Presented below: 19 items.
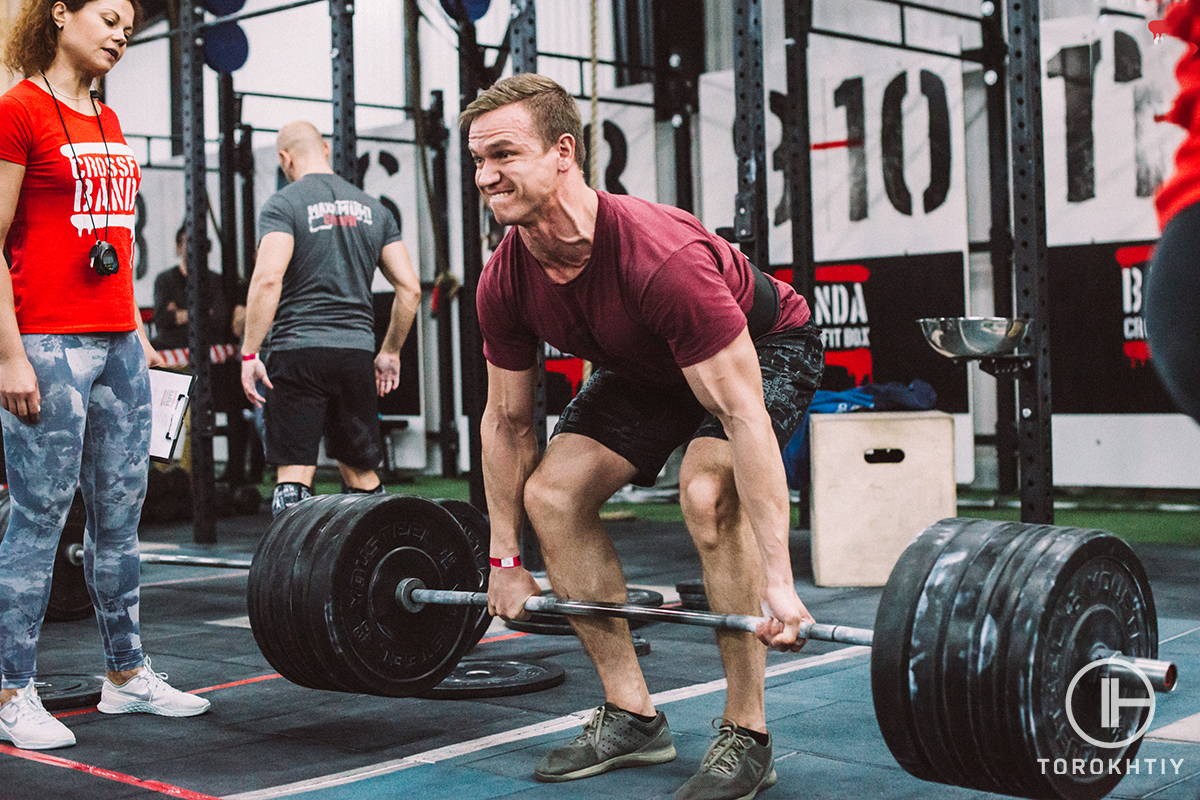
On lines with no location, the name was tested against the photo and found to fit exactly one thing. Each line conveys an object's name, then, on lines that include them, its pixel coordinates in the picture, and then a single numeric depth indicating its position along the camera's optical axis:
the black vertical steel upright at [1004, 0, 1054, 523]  3.54
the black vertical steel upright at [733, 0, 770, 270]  3.89
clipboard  3.21
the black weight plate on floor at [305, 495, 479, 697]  2.37
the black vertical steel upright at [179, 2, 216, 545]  5.38
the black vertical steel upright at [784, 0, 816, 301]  4.74
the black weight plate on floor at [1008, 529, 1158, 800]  1.61
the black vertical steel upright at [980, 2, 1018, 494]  6.59
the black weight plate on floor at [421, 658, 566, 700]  2.77
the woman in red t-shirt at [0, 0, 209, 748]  2.34
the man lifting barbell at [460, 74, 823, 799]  1.95
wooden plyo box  4.21
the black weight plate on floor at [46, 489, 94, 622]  3.68
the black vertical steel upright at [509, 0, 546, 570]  4.19
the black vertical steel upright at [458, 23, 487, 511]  4.64
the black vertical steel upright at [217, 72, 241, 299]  7.63
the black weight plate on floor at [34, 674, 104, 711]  2.73
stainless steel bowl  3.50
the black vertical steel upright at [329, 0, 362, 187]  4.51
